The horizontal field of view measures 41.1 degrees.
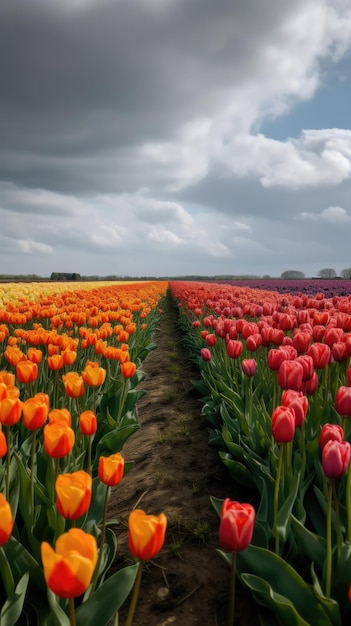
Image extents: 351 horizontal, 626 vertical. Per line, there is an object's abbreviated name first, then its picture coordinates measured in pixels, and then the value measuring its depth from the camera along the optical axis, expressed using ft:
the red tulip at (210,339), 17.58
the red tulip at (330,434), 6.56
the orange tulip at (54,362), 11.30
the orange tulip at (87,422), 7.61
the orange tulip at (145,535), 4.48
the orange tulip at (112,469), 5.84
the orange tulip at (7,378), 8.98
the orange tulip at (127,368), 12.23
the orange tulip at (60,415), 6.97
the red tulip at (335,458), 5.99
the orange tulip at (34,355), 10.85
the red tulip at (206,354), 17.75
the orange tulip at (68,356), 11.63
